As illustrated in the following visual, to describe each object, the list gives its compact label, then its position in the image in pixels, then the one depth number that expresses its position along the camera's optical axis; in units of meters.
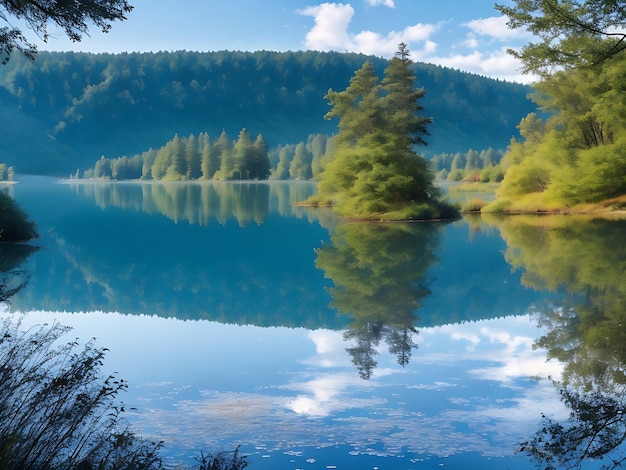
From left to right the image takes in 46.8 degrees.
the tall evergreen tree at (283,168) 166.88
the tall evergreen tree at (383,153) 42.75
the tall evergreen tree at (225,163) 137.50
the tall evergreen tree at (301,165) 159.25
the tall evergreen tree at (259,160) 137.43
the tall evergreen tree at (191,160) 147.88
